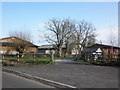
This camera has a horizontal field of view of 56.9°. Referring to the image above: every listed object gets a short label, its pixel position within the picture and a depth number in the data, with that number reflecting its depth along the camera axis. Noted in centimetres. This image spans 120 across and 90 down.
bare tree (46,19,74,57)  3776
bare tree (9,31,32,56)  3016
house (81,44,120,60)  1204
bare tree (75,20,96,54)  3988
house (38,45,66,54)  5612
